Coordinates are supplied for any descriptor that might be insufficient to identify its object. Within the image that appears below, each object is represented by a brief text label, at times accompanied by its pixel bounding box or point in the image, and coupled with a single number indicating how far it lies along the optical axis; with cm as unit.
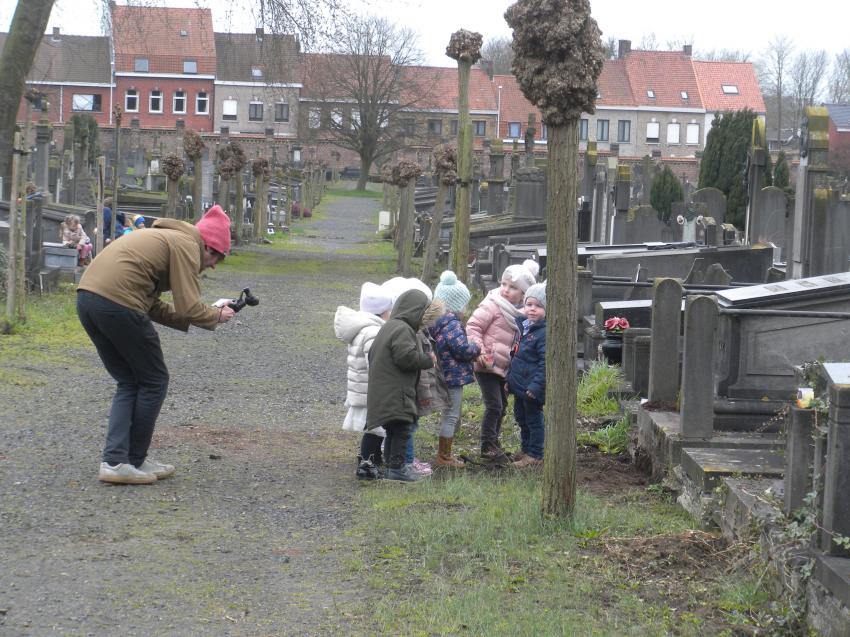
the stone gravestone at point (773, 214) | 2039
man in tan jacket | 712
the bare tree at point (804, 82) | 9750
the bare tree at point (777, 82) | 9841
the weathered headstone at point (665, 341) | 829
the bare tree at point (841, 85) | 9862
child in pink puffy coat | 870
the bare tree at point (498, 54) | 9231
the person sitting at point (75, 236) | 2120
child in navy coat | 830
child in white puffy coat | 806
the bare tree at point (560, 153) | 620
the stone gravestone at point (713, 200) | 2403
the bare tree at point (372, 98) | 7794
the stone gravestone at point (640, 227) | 2412
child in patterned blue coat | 819
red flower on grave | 1095
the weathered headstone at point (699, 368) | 723
